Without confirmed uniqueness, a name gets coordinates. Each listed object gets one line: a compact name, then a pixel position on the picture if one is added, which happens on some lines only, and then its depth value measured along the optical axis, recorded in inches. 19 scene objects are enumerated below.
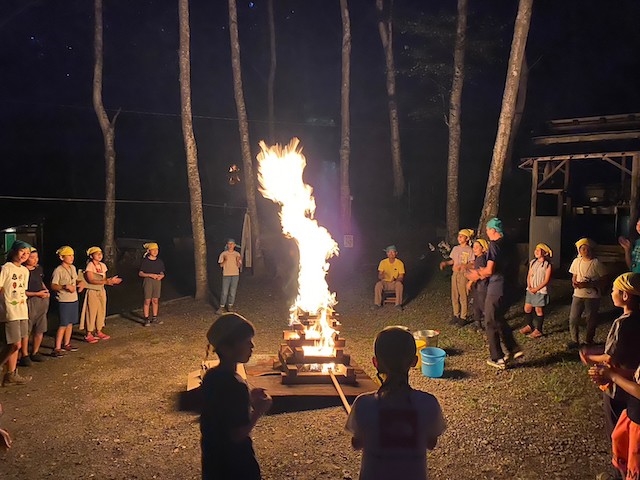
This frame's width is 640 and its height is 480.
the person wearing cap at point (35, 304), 370.8
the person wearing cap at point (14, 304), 330.3
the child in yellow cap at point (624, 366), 170.9
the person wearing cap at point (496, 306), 346.9
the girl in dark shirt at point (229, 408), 133.6
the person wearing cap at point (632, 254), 350.0
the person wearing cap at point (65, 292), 409.1
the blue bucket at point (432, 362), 349.7
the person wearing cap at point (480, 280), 394.8
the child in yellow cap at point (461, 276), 481.7
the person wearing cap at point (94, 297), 445.4
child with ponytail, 125.0
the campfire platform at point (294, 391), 307.6
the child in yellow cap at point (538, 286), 414.6
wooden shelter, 630.5
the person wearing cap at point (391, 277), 573.9
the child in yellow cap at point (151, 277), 513.3
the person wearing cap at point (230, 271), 568.4
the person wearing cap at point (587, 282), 368.8
